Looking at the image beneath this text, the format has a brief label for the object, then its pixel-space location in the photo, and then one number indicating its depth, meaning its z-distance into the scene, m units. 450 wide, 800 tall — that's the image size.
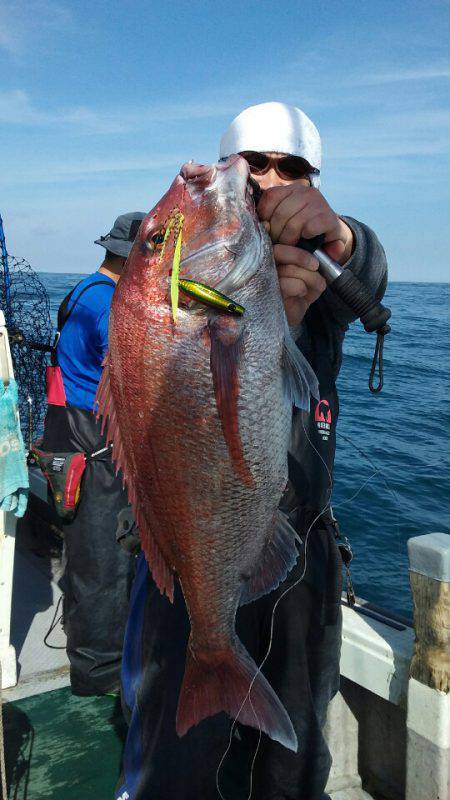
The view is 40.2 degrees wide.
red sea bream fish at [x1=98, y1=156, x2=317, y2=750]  1.49
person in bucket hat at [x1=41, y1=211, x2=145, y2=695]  3.60
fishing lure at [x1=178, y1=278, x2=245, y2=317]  1.44
